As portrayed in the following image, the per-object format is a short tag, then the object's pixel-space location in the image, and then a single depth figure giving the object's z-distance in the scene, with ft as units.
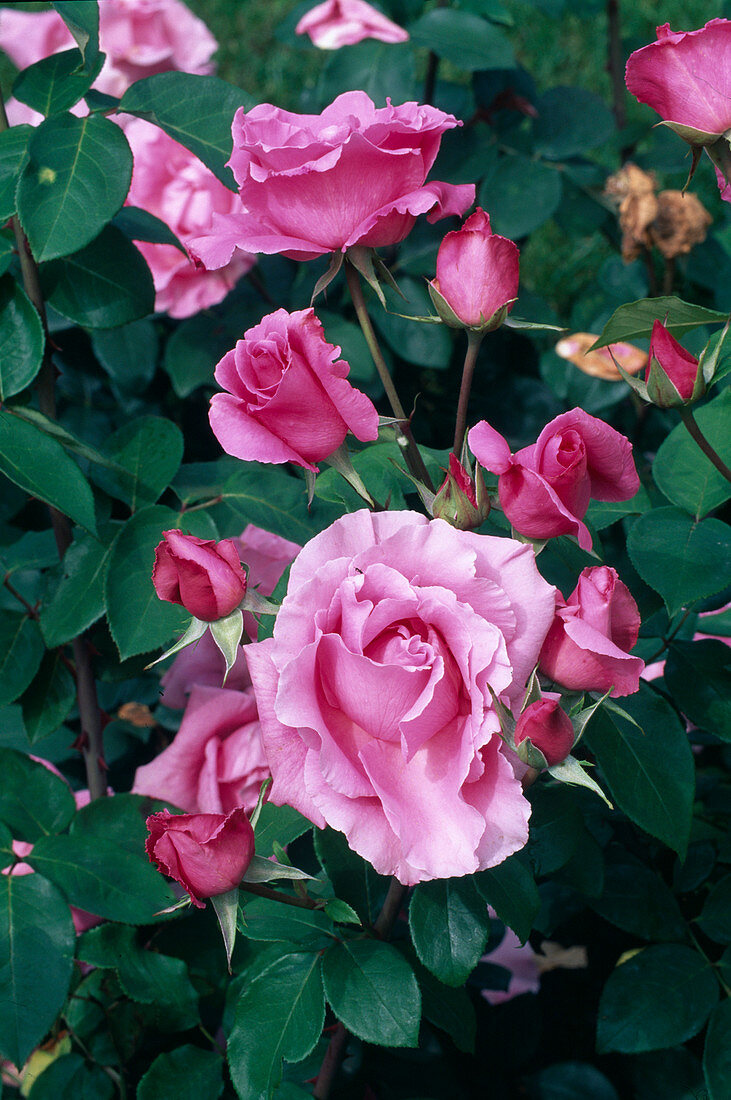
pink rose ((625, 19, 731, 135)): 2.98
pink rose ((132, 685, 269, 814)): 3.40
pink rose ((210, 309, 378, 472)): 2.86
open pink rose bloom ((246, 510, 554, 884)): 2.79
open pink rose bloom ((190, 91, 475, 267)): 2.98
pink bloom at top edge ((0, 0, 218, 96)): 5.08
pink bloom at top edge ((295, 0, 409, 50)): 5.00
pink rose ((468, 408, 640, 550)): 2.85
